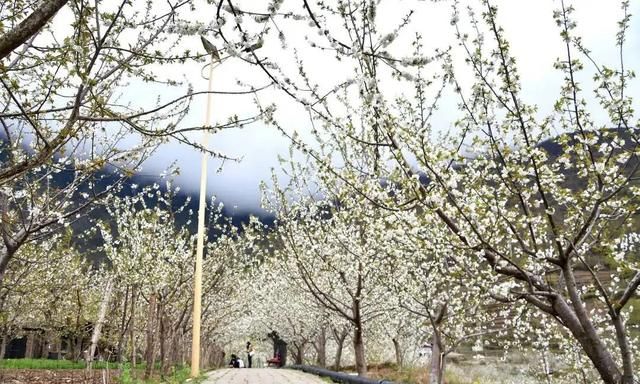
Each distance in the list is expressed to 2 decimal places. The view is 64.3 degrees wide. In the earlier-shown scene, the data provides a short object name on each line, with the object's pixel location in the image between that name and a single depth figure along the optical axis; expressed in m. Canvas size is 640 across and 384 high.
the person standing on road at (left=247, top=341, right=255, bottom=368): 38.06
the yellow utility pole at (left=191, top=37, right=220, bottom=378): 14.14
